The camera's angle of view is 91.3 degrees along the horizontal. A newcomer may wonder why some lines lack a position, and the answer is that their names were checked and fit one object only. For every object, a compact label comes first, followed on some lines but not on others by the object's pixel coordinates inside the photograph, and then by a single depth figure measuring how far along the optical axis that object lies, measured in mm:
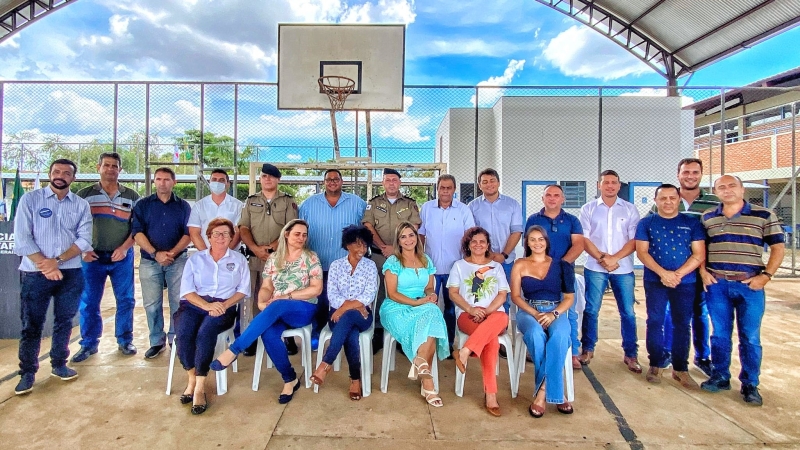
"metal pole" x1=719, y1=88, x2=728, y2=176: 6077
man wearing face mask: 3539
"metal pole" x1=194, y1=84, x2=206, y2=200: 5888
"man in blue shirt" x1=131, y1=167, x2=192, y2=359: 3484
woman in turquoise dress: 2707
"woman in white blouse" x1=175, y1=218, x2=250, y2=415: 2682
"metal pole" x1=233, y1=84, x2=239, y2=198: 5957
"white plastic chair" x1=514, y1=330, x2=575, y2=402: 2658
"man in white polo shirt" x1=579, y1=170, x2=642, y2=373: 3277
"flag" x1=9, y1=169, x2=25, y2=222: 4824
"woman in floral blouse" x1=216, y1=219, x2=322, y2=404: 2715
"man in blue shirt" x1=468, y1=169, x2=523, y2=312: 3684
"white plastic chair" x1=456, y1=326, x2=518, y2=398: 2785
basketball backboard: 6301
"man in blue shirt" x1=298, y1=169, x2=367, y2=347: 3611
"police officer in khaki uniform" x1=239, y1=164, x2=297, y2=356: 3562
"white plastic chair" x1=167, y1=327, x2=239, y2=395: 2785
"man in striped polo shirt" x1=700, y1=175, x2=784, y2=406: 2754
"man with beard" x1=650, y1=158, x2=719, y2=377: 3170
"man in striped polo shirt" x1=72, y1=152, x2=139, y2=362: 3475
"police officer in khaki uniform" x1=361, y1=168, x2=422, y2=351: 3705
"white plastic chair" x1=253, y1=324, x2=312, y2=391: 2873
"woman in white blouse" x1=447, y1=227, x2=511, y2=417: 2684
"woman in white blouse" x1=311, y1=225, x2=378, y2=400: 2770
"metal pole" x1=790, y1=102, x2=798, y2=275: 7035
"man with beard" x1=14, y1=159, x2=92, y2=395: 2805
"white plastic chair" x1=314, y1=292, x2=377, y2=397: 2795
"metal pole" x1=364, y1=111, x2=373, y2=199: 6027
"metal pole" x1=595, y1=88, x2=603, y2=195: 6212
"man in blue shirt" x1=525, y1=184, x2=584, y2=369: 3248
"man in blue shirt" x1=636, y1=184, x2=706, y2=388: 2975
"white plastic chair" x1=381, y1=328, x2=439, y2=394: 2816
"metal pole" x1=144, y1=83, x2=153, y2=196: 5613
